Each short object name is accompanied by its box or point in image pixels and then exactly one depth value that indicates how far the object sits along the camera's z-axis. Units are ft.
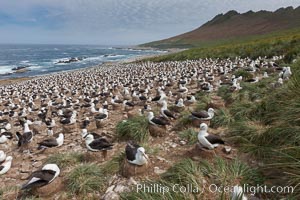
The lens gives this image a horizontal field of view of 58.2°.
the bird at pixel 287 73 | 33.98
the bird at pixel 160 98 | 43.66
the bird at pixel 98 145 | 23.22
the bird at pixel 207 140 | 19.56
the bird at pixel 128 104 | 42.96
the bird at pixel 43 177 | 18.28
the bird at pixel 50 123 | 39.10
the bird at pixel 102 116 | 36.11
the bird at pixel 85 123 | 35.93
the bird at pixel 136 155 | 18.58
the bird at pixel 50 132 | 35.60
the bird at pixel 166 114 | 31.00
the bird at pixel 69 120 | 36.88
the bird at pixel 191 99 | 38.03
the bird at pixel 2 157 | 25.98
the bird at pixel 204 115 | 27.12
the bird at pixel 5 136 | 34.91
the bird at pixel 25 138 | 31.26
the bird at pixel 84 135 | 27.18
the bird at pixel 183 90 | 48.94
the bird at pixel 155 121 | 26.86
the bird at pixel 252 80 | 43.67
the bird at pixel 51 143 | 28.22
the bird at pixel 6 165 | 24.08
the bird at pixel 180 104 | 36.07
